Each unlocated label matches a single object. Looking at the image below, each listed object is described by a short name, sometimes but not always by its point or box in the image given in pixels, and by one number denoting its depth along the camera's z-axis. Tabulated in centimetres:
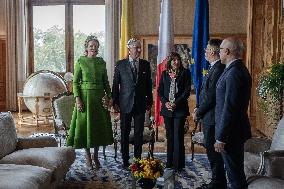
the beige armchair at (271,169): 336
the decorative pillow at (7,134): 424
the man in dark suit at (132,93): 536
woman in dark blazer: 526
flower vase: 323
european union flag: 675
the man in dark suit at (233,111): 339
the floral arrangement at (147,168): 321
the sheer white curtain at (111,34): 1147
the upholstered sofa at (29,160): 339
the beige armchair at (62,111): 580
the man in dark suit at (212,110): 424
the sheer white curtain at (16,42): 1184
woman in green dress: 516
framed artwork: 1057
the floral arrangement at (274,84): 520
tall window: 1227
